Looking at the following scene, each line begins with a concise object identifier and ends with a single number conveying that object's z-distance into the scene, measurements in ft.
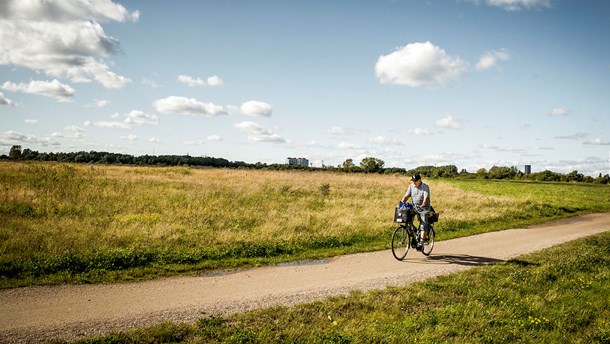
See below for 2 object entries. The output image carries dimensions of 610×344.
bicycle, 39.14
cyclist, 39.60
